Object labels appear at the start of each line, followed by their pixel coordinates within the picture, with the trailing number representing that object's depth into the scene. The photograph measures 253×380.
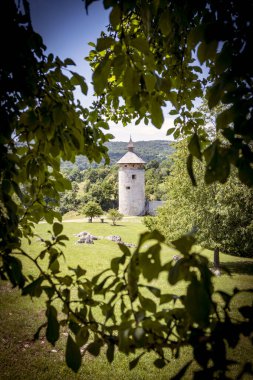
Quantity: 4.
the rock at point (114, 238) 22.11
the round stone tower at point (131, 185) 45.38
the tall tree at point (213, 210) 11.60
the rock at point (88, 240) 19.74
